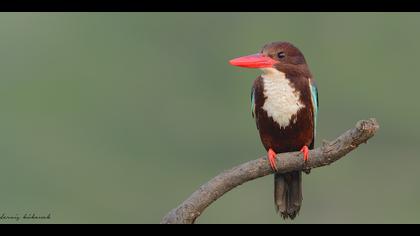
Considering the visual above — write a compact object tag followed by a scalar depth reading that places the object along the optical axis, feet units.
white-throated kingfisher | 44.52
